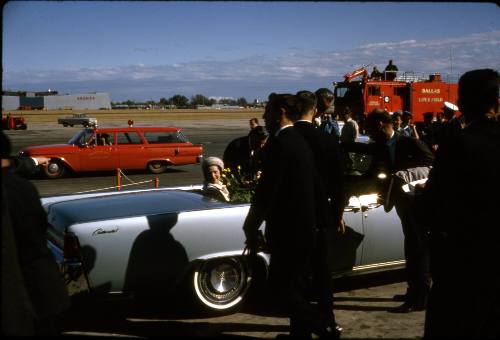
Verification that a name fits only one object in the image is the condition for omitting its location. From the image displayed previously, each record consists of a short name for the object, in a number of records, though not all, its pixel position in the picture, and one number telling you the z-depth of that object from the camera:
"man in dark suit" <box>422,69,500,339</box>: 2.70
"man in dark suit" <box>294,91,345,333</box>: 4.11
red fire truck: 23.16
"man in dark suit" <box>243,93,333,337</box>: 3.82
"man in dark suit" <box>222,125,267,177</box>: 7.50
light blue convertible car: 4.51
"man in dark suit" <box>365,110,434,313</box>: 5.00
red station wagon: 16.02
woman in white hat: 5.68
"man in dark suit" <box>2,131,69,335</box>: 2.75
